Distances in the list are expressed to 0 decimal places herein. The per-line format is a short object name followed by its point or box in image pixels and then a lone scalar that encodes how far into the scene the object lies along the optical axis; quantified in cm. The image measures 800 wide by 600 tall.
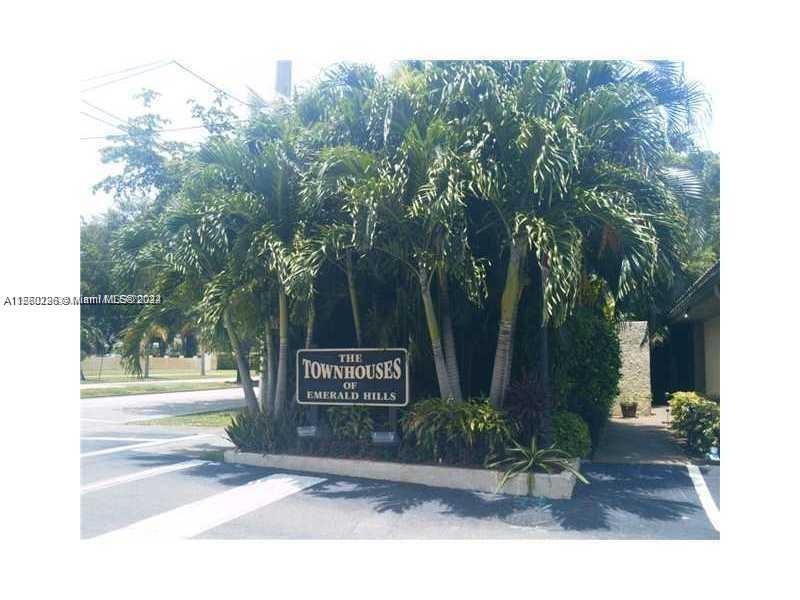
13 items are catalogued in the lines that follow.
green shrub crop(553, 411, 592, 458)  870
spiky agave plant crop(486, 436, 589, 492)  781
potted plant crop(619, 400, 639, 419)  1546
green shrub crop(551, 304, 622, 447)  1015
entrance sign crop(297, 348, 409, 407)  873
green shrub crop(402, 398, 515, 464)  809
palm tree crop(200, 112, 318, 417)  854
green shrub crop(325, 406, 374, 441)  900
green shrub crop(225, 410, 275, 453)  948
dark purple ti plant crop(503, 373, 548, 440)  826
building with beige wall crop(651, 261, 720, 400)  1187
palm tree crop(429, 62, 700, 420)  712
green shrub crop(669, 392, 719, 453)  978
